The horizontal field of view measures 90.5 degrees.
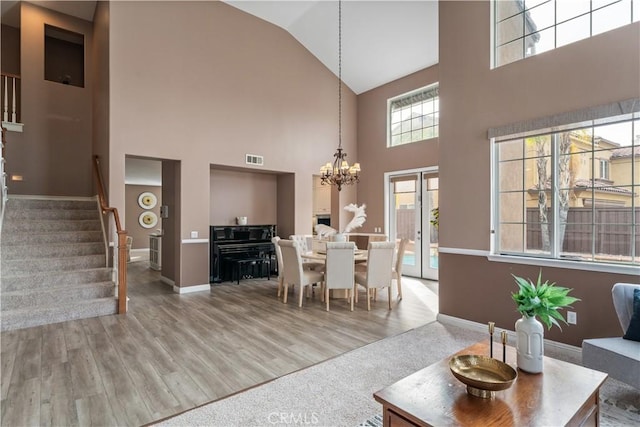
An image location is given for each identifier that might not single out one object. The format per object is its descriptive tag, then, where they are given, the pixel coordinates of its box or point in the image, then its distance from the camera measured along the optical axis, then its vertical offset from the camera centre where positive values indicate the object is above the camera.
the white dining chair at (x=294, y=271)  4.70 -0.87
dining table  4.98 -0.68
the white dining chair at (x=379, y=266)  4.51 -0.75
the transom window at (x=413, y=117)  6.68 +2.17
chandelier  5.14 +0.67
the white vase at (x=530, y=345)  1.77 -0.74
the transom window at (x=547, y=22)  2.89 +1.93
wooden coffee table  1.39 -0.89
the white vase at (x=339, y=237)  5.30 -0.39
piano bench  6.45 -1.07
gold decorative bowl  1.47 -0.82
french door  6.69 -0.06
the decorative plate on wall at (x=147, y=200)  11.52 +0.51
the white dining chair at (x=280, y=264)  5.09 -0.82
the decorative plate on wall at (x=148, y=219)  11.50 -0.19
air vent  6.33 +1.10
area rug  2.09 -1.35
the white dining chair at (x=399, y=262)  5.05 -0.77
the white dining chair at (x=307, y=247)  5.80 -0.70
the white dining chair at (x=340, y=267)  4.48 -0.76
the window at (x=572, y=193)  2.85 +0.21
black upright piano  6.36 -0.66
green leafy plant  1.76 -0.49
